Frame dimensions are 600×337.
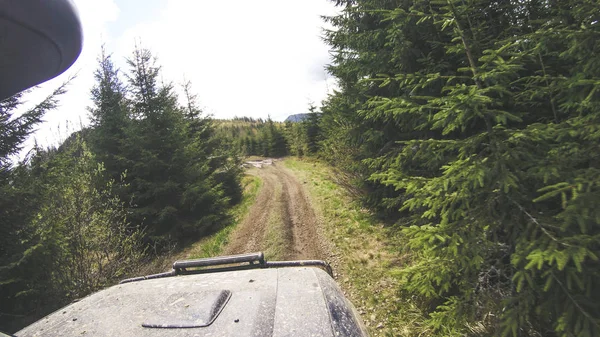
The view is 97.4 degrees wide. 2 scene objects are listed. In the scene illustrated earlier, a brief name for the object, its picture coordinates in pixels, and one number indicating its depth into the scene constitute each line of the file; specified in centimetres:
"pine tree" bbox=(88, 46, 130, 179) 1291
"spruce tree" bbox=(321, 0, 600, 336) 271
